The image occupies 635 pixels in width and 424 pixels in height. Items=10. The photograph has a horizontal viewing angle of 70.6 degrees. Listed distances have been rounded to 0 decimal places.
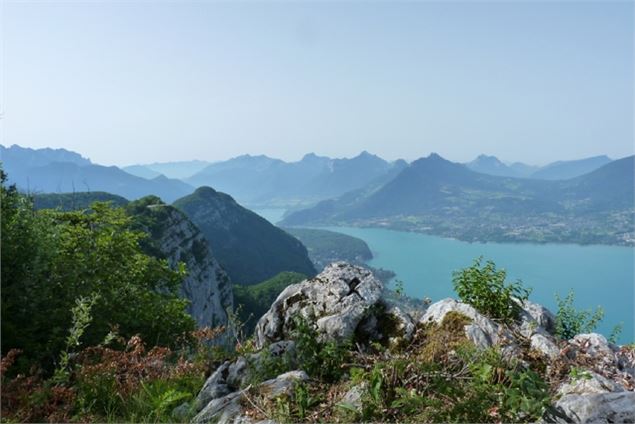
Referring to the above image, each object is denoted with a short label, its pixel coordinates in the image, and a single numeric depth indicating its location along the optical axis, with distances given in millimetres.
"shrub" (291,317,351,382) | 5543
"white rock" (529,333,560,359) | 5559
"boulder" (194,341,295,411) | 5457
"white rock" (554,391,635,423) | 3822
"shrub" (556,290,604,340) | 7591
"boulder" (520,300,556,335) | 7367
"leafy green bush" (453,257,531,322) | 6707
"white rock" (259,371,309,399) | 4852
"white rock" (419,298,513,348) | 5941
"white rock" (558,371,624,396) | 4508
